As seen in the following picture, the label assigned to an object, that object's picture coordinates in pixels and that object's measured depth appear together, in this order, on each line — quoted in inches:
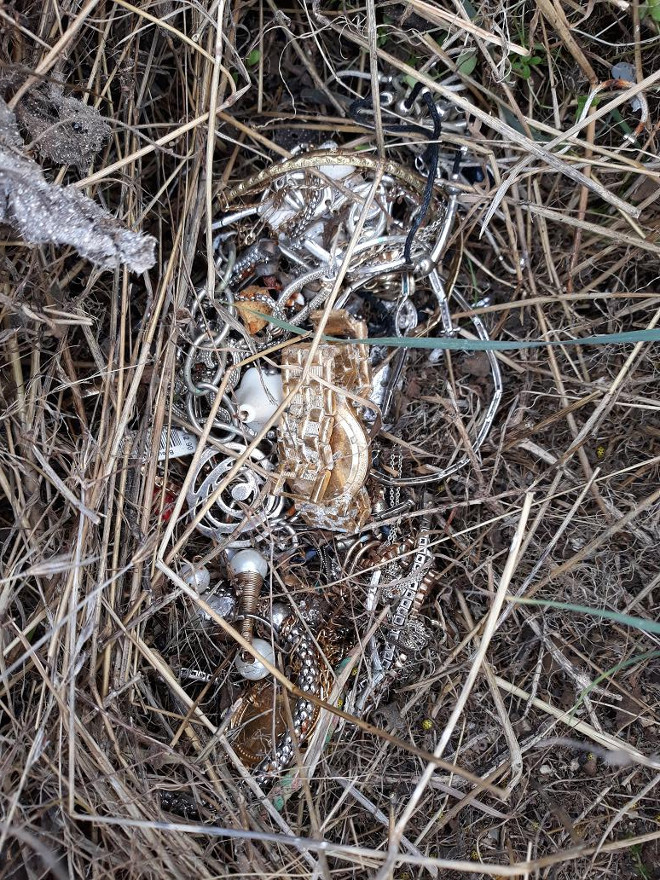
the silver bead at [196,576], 8.8
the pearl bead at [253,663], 9.1
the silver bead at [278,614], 9.7
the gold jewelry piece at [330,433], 9.4
